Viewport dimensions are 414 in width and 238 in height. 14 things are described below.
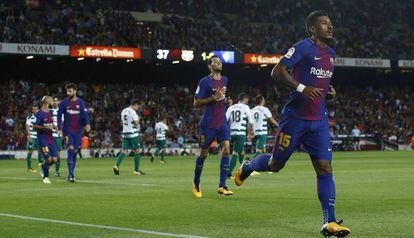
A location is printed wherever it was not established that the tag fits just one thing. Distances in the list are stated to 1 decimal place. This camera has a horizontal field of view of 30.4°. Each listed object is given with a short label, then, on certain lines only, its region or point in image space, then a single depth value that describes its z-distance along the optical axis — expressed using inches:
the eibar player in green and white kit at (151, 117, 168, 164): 1475.1
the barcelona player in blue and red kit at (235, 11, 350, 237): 343.0
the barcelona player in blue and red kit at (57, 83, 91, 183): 766.5
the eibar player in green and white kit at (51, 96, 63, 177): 968.8
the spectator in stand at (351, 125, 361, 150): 2147.4
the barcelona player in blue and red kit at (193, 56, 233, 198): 556.4
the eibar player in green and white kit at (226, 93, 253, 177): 876.6
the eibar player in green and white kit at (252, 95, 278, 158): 1024.9
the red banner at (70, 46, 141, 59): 1807.3
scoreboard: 1913.3
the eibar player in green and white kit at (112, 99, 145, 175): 973.8
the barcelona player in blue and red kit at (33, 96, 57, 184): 758.5
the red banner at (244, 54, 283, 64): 2052.2
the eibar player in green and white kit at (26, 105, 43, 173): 1045.6
